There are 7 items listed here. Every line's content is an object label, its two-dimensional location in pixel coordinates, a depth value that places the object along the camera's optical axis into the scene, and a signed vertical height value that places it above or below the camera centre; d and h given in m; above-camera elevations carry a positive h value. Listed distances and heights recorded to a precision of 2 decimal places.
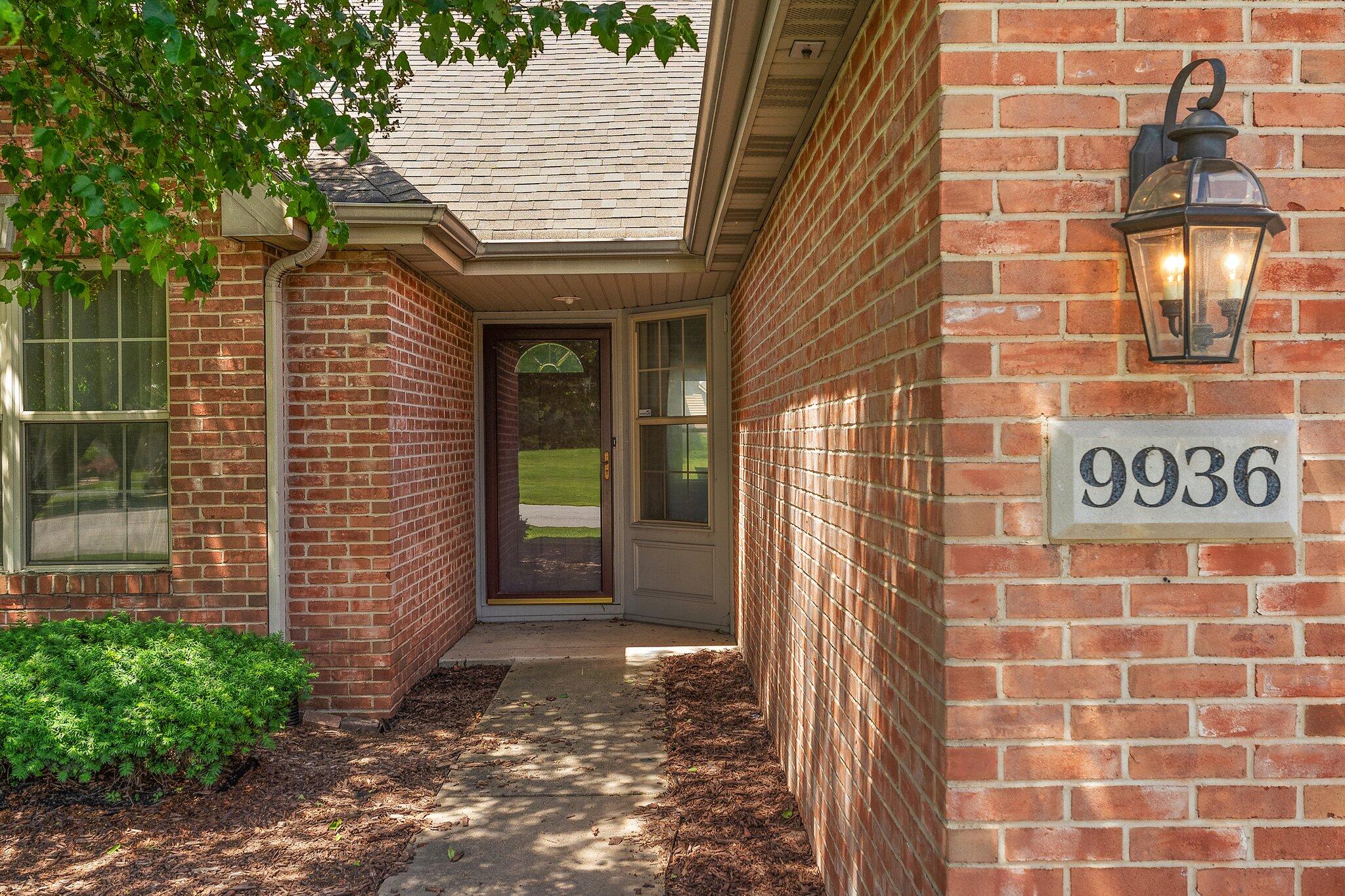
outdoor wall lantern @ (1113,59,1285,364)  1.62 +0.38
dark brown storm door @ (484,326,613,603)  7.80 -0.14
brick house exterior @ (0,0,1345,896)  1.78 -0.09
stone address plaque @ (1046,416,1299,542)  1.77 -0.07
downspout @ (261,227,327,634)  5.02 +0.12
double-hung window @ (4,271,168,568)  5.16 +0.11
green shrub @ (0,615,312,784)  3.68 -1.09
